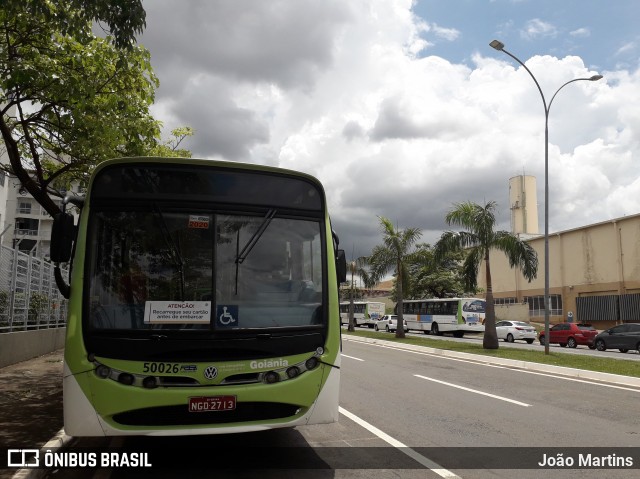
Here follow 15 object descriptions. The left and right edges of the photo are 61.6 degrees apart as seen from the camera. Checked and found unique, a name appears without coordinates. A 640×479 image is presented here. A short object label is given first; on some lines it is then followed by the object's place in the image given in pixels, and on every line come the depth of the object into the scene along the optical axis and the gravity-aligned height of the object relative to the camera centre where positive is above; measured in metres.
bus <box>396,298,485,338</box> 39.75 -1.19
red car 28.97 -1.80
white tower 79.88 +14.48
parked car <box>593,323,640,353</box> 25.31 -1.72
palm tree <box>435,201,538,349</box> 22.91 +2.47
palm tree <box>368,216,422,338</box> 32.56 +2.79
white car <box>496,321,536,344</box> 35.25 -1.97
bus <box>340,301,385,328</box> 61.97 -1.53
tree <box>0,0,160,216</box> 9.20 +3.77
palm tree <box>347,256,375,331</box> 40.99 +2.31
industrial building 42.28 +2.25
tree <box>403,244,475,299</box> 59.53 +2.05
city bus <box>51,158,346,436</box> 4.76 -0.04
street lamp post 20.52 +4.94
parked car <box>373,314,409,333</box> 49.78 -2.23
